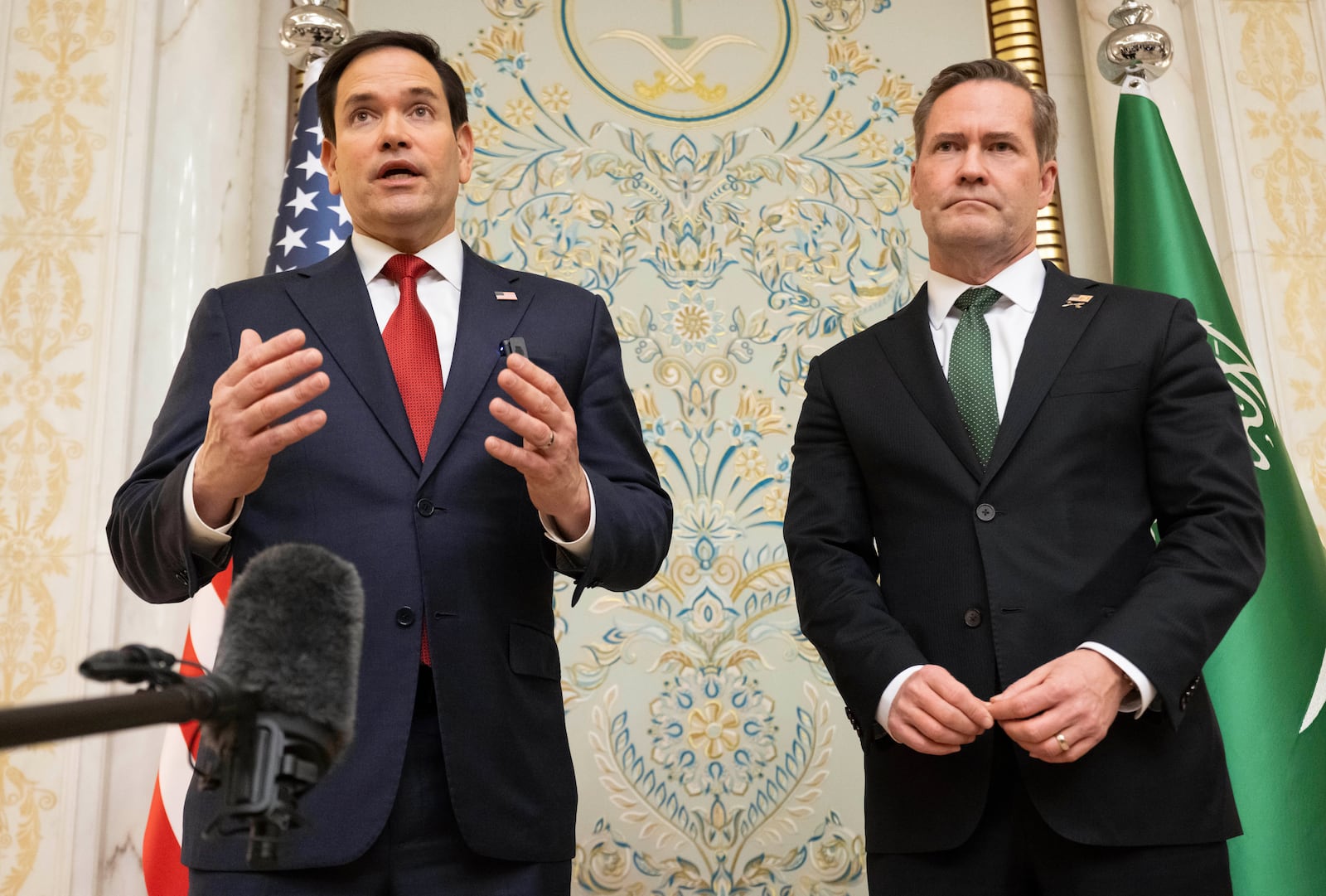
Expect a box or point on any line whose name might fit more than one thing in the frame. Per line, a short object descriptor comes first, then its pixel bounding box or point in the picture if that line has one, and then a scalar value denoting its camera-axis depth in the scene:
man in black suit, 1.84
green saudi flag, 2.71
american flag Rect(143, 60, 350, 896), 2.84
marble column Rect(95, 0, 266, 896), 3.24
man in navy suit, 1.65
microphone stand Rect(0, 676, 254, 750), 0.69
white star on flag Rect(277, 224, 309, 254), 3.27
